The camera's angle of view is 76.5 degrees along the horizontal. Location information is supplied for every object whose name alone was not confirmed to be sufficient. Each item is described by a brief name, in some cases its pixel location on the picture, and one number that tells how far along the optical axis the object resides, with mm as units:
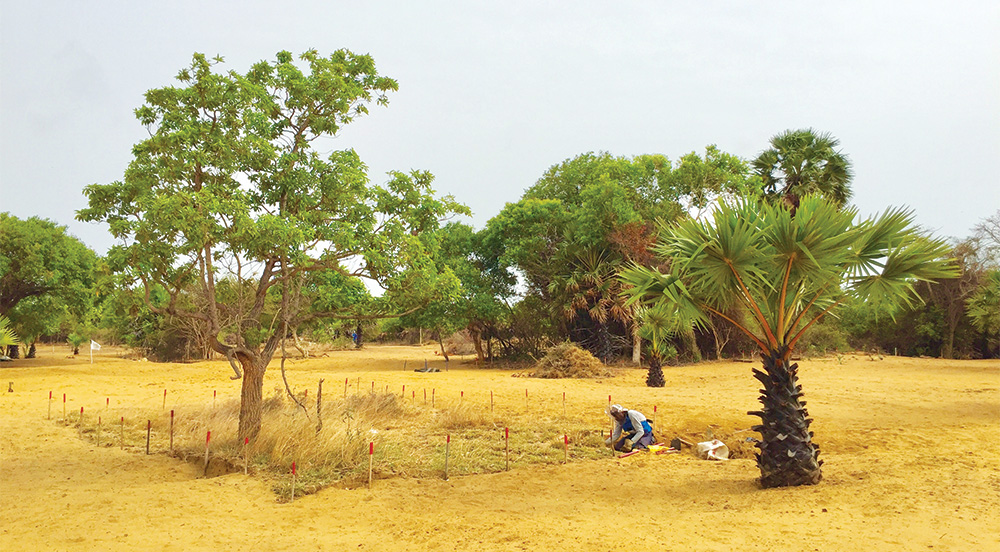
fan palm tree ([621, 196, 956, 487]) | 6961
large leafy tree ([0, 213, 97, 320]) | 23875
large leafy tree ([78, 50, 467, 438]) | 8078
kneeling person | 9906
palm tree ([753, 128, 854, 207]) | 27031
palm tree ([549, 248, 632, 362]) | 25125
